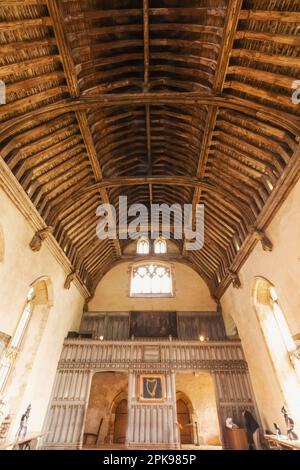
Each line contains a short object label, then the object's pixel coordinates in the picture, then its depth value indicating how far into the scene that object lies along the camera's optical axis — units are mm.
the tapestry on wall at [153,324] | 10656
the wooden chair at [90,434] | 9392
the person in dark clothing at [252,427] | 6777
